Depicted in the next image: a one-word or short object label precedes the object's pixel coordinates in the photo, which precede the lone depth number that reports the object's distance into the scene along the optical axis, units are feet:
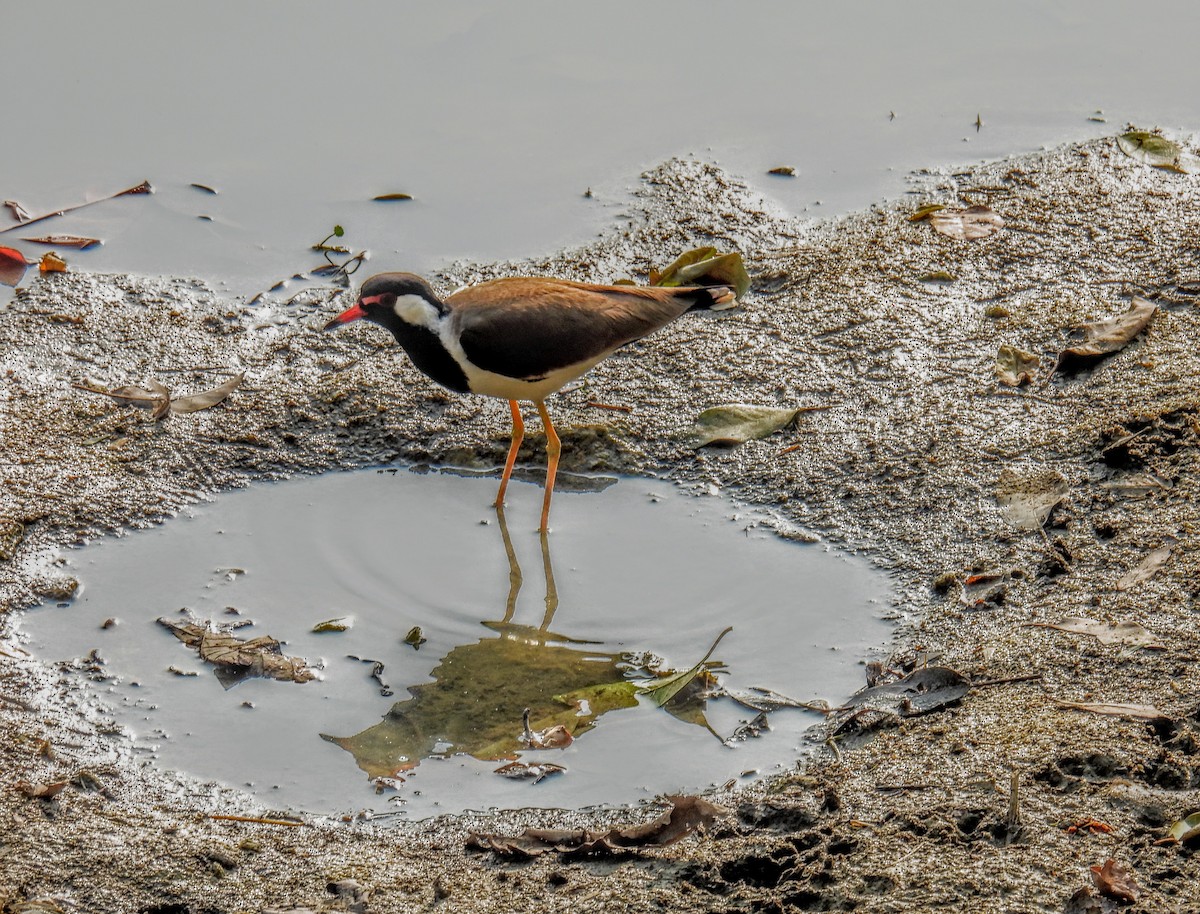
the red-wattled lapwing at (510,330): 36.68
